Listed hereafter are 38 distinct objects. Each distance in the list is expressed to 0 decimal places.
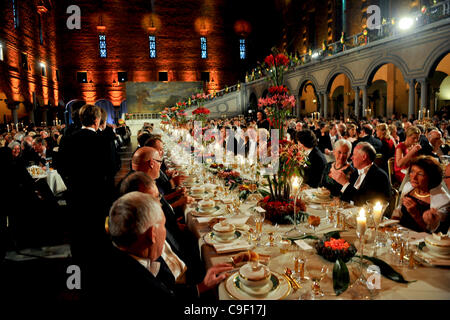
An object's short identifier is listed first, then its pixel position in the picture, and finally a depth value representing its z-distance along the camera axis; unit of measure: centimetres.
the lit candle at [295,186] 220
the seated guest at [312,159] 388
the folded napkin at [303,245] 187
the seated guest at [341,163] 333
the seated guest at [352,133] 720
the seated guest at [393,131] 668
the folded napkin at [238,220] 243
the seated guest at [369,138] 555
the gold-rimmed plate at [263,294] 146
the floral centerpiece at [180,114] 897
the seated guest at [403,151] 474
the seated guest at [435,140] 544
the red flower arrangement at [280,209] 232
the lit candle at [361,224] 163
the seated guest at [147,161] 271
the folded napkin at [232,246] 194
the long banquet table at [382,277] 145
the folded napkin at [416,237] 192
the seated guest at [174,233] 204
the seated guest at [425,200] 229
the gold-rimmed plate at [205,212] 263
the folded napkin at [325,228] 220
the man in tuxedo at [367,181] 290
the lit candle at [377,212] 183
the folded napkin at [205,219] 251
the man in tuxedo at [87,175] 312
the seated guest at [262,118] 599
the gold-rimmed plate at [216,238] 205
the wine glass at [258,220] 205
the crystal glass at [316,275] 145
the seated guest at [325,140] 756
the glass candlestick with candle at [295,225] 209
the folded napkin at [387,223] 214
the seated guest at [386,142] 600
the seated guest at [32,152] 588
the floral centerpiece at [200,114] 611
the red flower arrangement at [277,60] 236
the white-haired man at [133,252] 120
